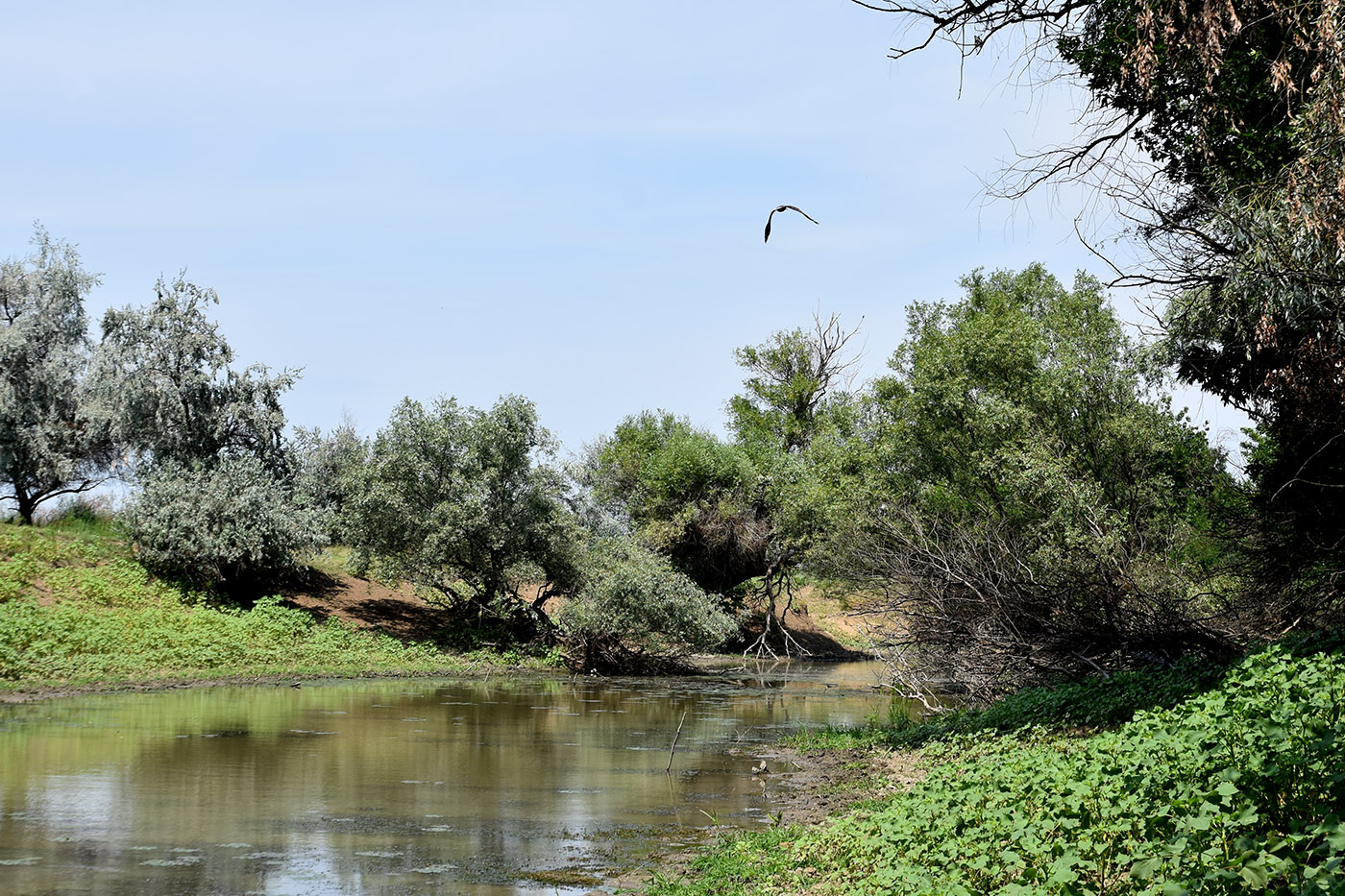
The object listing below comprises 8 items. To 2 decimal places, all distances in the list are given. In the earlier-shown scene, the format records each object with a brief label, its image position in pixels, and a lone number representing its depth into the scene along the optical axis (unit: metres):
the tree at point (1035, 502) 14.05
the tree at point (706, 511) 37.34
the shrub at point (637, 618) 28.72
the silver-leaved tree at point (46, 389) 30.36
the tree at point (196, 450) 29.34
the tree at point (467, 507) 31.33
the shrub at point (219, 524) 29.11
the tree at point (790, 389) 44.03
